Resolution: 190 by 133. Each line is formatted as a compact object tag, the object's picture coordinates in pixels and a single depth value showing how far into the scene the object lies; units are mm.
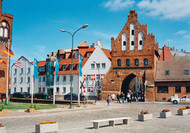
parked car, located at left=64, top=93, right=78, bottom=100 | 45569
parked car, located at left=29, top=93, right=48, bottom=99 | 53744
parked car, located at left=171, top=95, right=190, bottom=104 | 39622
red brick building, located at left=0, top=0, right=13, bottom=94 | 50344
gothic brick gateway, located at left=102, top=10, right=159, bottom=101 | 48125
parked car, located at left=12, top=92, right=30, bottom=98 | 58656
